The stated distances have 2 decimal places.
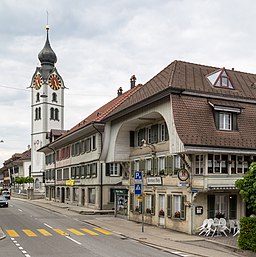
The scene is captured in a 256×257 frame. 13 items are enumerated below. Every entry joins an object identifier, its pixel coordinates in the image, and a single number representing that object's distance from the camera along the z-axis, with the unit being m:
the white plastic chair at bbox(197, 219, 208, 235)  24.59
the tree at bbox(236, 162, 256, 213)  17.58
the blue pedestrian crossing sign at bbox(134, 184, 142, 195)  26.03
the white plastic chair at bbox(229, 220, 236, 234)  25.39
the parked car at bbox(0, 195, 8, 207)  50.81
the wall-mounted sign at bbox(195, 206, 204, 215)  25.30
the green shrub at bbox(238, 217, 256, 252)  18.17
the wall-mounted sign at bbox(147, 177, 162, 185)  29.43
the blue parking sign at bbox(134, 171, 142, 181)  26.06
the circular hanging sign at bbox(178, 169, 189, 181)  25.46
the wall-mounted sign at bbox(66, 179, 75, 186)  53.97
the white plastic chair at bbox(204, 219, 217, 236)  24.38
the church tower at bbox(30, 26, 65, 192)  87.75
